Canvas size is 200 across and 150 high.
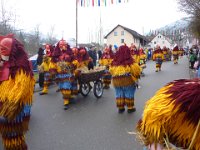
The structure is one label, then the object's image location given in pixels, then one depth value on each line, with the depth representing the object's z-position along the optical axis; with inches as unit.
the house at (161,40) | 2872.1
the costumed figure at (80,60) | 280.9
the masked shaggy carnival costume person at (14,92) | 101.1
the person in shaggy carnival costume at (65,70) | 246.7
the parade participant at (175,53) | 830.7
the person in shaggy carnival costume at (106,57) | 403.2
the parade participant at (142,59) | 519.5
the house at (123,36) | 1973.9
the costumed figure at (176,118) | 53.8
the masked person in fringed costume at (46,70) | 327.7
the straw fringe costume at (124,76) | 217.8
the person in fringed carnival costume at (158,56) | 574.3
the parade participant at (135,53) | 438.9
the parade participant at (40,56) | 401.1
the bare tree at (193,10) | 659.5
